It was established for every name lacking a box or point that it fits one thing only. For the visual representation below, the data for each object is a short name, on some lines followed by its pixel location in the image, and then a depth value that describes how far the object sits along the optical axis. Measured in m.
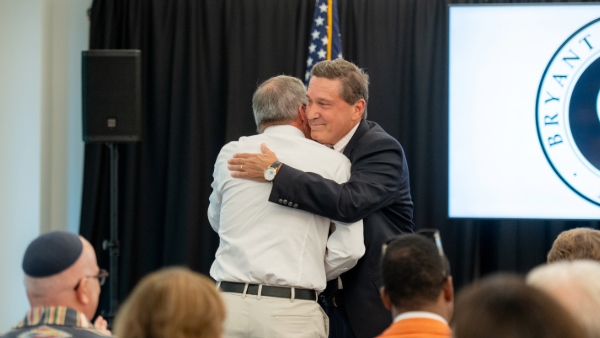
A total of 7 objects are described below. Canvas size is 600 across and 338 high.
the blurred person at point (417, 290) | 3.74
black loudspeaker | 9.73
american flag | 10.55
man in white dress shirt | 5.54
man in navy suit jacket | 5.55
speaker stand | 9.62
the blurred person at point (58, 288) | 3.84
